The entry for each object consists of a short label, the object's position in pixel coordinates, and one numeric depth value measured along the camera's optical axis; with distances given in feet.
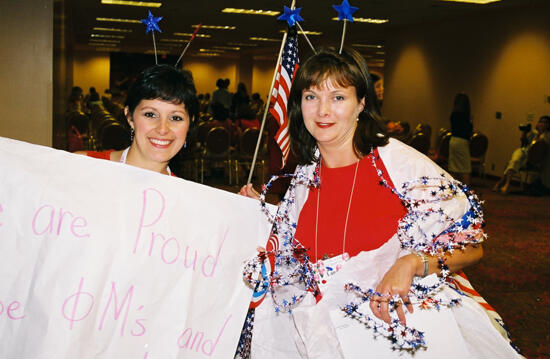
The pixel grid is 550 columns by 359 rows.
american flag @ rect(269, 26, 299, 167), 8.15
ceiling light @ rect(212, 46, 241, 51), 77.56
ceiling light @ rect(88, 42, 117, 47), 81.35
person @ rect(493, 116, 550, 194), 30.86
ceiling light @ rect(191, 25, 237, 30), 52.39
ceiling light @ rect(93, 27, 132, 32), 57.65
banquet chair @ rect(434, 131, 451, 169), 32.11
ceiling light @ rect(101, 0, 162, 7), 38.11
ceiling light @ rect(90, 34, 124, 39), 67.04
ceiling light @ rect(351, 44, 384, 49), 64.66
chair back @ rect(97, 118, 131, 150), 25.08
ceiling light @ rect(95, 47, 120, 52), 93.66
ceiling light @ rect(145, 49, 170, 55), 87.30
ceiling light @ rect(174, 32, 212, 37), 58.70
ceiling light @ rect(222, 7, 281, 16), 41.52
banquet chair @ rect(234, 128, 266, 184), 28.27
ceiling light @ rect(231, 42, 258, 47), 70.38
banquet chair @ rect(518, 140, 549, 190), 29.66
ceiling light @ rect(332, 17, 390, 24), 43.86
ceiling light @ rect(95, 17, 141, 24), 48.57
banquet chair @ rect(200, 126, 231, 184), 27.55
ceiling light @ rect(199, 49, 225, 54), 86.08
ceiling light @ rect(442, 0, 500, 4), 33.92
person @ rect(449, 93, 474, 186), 28.73
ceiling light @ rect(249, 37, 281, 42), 62.56
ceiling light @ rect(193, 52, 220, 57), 95.04
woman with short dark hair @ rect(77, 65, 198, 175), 5.88
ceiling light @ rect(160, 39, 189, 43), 67.33
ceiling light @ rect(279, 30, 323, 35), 54.63
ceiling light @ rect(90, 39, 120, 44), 75.29
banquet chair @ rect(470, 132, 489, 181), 31.63
